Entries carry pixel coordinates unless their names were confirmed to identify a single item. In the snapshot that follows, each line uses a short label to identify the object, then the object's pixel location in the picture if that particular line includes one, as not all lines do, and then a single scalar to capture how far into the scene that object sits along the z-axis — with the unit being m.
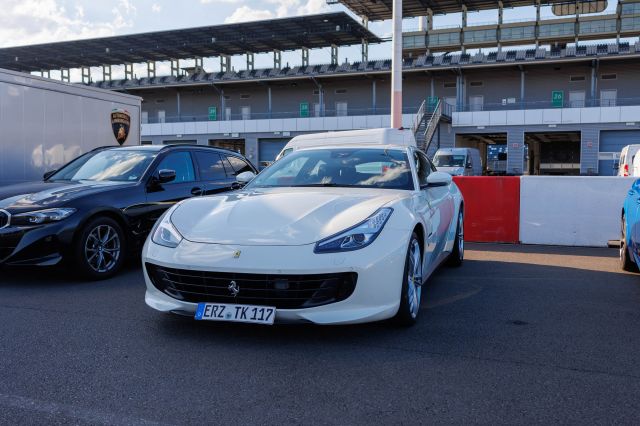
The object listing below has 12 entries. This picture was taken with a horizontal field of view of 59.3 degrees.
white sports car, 3.59
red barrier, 9.34
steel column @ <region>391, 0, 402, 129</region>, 21.16
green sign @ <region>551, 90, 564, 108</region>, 37.18
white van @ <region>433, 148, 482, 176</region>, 26.23
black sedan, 5.56
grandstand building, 36.88
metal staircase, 33.78
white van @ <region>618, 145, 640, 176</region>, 16.27
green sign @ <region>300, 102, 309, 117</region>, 45.38
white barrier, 8.84
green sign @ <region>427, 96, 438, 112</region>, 37.24
